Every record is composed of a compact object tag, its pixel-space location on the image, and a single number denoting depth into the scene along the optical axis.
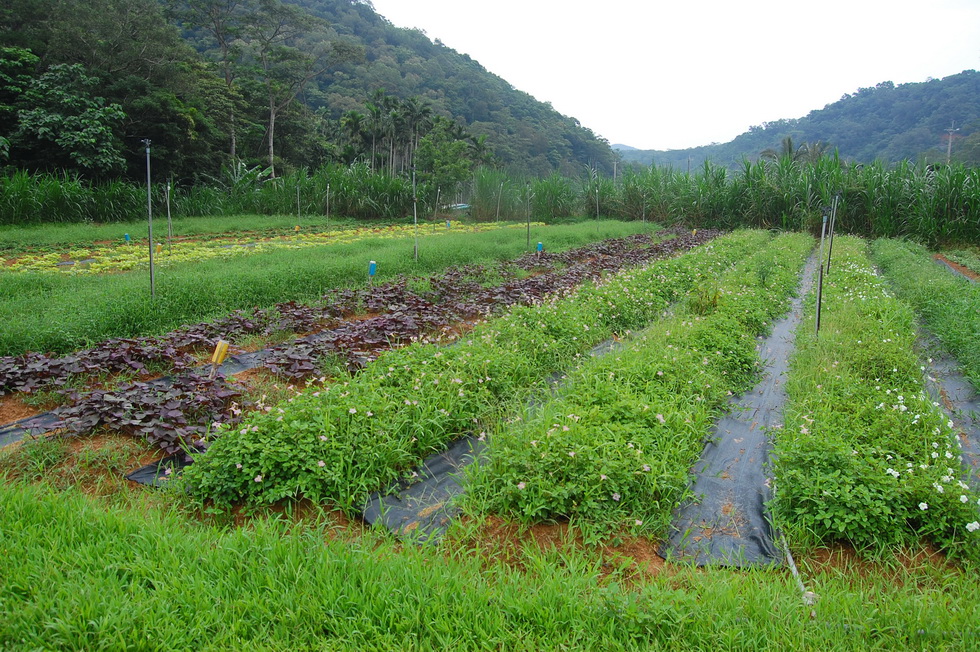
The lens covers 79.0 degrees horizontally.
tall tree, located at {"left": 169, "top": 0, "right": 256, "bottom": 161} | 29.77
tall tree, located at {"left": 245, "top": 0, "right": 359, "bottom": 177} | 30.56
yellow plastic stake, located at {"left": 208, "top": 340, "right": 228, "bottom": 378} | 4.29
